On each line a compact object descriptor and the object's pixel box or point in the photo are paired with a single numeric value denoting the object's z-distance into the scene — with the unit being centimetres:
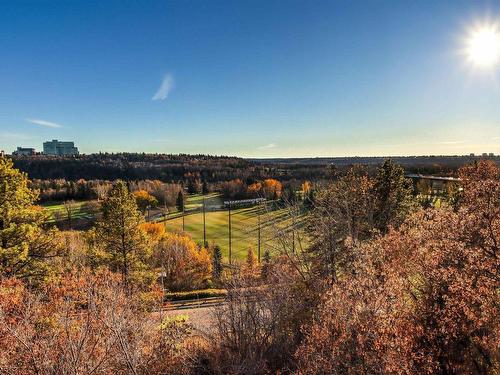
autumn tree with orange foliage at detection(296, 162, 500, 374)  973
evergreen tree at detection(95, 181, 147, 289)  2667
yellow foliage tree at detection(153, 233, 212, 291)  4678
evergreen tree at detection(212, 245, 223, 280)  4751
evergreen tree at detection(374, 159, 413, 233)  3238
